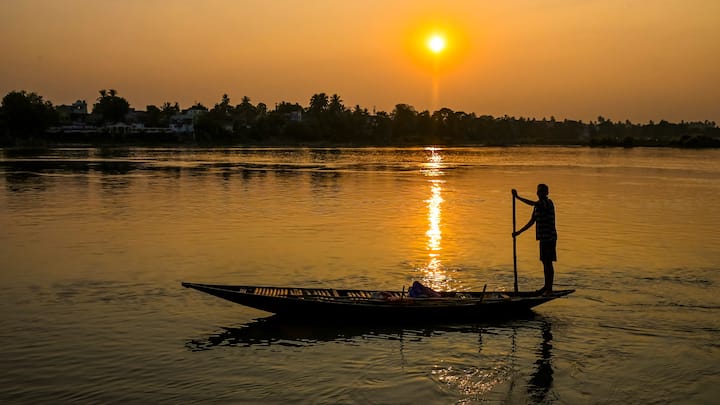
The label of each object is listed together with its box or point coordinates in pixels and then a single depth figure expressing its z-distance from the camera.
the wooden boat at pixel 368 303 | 13.56
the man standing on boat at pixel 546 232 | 15.37
